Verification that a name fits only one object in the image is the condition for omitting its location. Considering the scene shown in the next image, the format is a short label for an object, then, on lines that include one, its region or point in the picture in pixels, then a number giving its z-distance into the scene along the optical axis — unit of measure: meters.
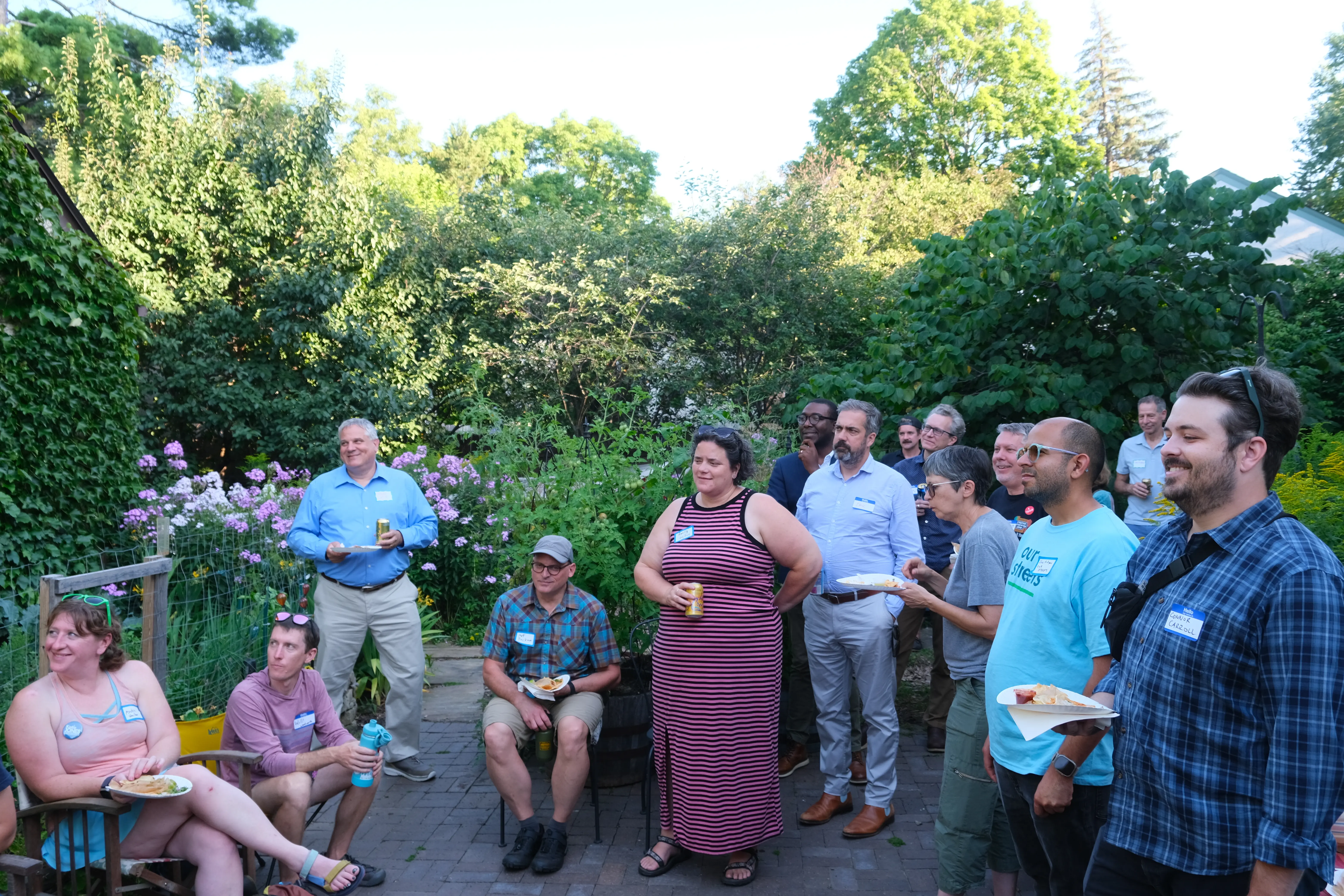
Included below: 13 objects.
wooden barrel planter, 4.46
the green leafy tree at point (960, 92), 31.05
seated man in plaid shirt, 4.04
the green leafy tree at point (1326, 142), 31.38
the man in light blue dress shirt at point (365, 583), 4.88
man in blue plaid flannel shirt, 1.61
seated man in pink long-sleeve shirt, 3.59
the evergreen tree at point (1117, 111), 39.28
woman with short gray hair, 3.05
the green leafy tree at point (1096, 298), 6.66
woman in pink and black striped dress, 3.70
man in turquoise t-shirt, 2.45
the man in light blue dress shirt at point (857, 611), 4.14
